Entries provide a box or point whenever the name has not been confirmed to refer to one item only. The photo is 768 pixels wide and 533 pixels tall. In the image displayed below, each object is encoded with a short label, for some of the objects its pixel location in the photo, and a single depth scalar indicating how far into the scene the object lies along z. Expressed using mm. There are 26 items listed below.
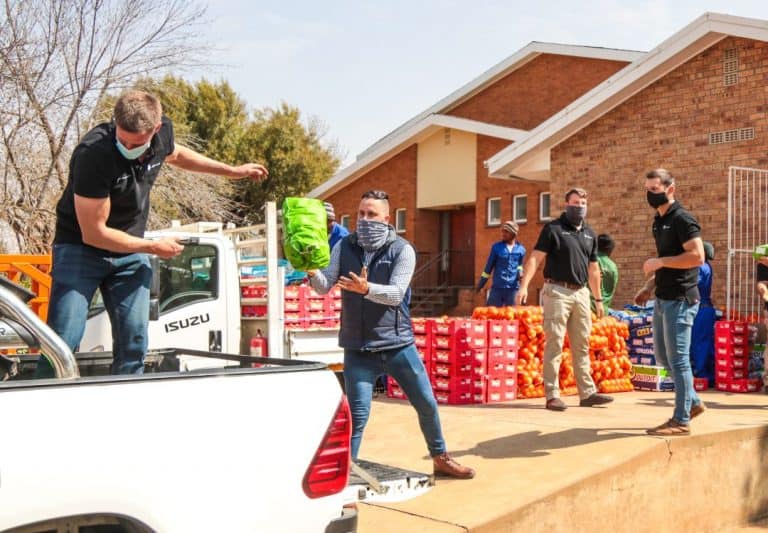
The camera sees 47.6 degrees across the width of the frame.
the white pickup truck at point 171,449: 2289
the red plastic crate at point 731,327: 11156
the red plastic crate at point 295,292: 9609
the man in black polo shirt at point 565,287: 8703
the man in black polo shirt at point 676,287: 6930
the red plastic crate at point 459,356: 9352
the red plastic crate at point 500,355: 9438
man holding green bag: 5461
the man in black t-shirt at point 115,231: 4078
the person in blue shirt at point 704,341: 11469
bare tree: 15031
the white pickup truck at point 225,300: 9000
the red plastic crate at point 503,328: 9453
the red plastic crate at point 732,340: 11125
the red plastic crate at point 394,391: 9875
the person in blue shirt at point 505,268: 12834
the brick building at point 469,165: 23219
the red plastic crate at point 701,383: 11398
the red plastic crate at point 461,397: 9438
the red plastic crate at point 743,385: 11016
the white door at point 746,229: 13594
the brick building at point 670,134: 14258
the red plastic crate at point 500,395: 9492
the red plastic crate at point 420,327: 9711
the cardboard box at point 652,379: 10984
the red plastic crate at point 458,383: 9422
